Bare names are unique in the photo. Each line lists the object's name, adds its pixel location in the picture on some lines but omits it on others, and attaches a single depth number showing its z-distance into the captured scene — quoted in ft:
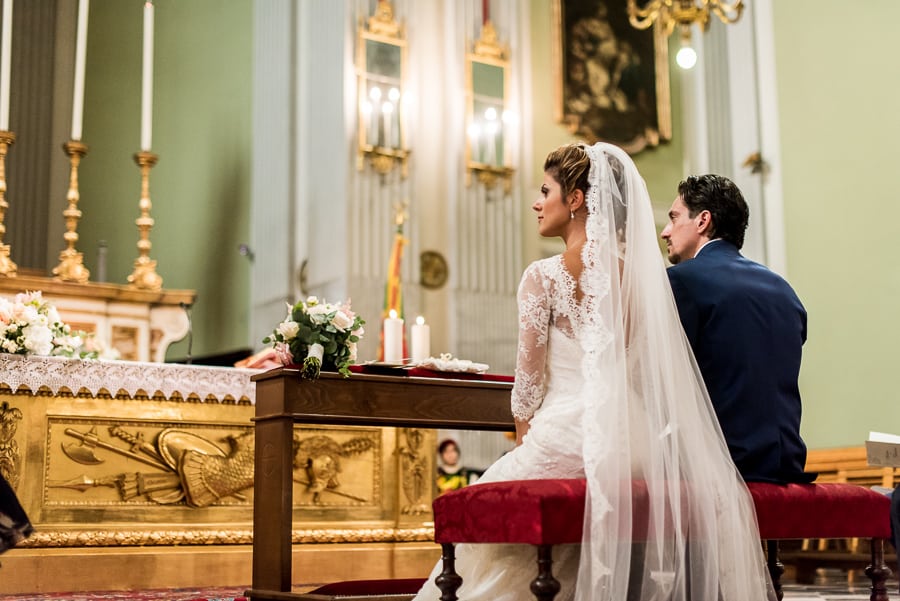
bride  10.98
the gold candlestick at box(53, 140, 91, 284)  24.48
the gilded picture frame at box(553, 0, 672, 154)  38.45
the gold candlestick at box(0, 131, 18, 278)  23.70
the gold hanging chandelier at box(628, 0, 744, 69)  29.71
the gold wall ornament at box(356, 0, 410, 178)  32.53
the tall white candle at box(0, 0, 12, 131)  22.74
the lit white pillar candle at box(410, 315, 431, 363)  16.70
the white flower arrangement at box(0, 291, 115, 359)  17.84
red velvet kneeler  10.60
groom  12.32
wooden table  14.29
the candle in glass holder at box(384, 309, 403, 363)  16.53
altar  17.87
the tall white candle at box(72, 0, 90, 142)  23.45
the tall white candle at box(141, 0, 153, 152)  24.40
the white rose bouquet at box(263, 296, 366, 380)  14.58
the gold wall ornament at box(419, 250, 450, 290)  33.12
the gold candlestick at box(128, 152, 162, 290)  26.63
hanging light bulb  29.53
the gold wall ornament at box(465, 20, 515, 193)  34.32
